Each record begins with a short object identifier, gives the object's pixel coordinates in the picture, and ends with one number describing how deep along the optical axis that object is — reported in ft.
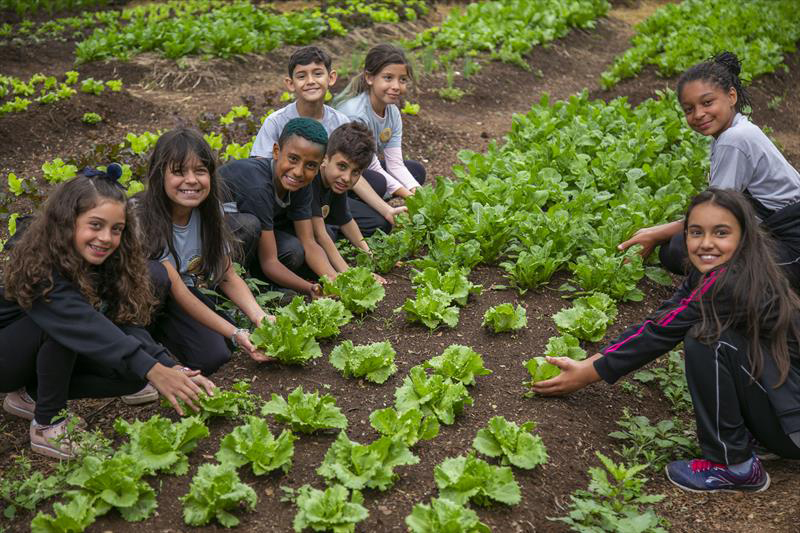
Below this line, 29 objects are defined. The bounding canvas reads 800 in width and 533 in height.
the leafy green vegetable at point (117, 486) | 9.87
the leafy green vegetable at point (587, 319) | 14.85
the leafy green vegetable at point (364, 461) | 10.44
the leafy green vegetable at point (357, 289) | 15.72
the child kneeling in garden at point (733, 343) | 11.21
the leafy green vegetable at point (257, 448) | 10.69
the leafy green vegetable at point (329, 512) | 9.55
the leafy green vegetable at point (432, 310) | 15.17
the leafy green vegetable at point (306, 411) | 11.51
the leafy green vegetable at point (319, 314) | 14.52
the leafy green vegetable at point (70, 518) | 9.34
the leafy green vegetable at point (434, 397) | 12.22
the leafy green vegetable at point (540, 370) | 13.09
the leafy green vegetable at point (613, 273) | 16.51
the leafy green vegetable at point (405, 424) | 11.42
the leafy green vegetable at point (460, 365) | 13.15
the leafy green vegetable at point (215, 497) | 9.75
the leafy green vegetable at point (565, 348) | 13.91
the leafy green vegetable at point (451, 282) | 16.01
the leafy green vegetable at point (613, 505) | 10.25
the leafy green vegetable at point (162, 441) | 10.62
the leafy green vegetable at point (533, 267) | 16.70
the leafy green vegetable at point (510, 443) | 11.22
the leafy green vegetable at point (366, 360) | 13.30
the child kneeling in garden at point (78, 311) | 11.16
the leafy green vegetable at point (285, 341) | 13.43
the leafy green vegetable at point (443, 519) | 9.46
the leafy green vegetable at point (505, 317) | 14.92
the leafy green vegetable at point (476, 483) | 10.33
